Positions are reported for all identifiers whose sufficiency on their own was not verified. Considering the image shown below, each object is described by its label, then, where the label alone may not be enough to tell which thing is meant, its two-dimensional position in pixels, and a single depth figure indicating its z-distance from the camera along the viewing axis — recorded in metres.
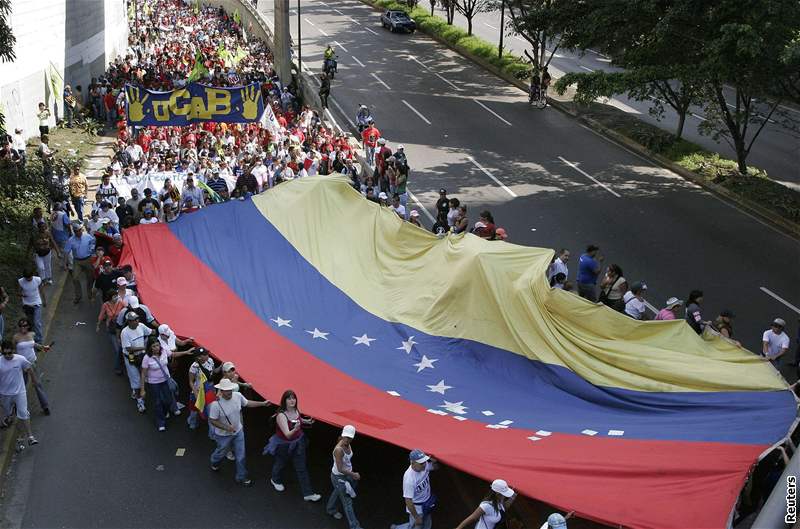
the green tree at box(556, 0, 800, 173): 18.75
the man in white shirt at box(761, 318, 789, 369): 12.62
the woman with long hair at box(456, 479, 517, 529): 8.23
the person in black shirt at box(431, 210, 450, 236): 17.84
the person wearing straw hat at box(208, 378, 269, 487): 10.14
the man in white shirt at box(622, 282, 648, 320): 13.22
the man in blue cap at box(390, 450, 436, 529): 8.78
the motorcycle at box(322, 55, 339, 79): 35.93
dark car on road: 47.75
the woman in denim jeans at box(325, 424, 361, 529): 9.28
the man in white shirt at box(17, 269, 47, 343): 13.41
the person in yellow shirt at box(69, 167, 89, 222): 19.11
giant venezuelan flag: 8.54
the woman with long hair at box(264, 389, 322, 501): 9.84
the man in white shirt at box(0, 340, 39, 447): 10.87
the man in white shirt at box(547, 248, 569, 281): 14.62
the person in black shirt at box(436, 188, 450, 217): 18.28
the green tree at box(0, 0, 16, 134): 16.75
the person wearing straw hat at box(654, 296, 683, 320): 12.84
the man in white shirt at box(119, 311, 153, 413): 11.80
